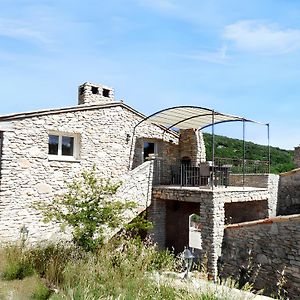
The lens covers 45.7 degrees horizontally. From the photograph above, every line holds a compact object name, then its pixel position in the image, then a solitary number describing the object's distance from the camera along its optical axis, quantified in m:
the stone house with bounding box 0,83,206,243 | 12.42
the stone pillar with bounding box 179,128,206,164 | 17.89
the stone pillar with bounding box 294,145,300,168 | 18.05
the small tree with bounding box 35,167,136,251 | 9.64
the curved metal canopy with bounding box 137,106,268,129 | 14.75
